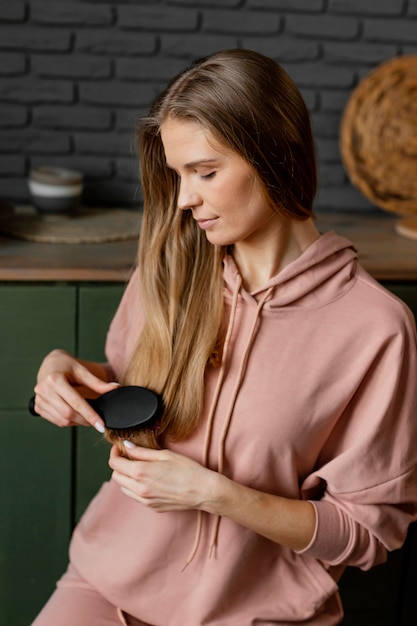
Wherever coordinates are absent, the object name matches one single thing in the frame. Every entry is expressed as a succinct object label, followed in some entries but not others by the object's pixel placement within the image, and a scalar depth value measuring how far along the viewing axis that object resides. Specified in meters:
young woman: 1.28
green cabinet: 1.79
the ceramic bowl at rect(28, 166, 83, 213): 2.06
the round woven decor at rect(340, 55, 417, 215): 2.23
